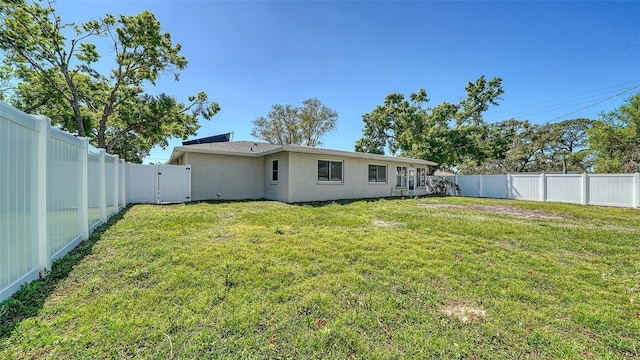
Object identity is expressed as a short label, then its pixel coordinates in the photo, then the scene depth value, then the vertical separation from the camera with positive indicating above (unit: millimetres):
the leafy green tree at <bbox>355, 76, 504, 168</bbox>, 19578 +4593
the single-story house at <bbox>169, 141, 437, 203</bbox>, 10688 +335
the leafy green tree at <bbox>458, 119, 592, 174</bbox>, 26469 +3440
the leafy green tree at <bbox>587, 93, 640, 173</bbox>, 16719 +2760
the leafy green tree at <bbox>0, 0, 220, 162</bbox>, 12422 +6474
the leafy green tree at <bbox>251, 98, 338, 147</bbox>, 27484 +6330
